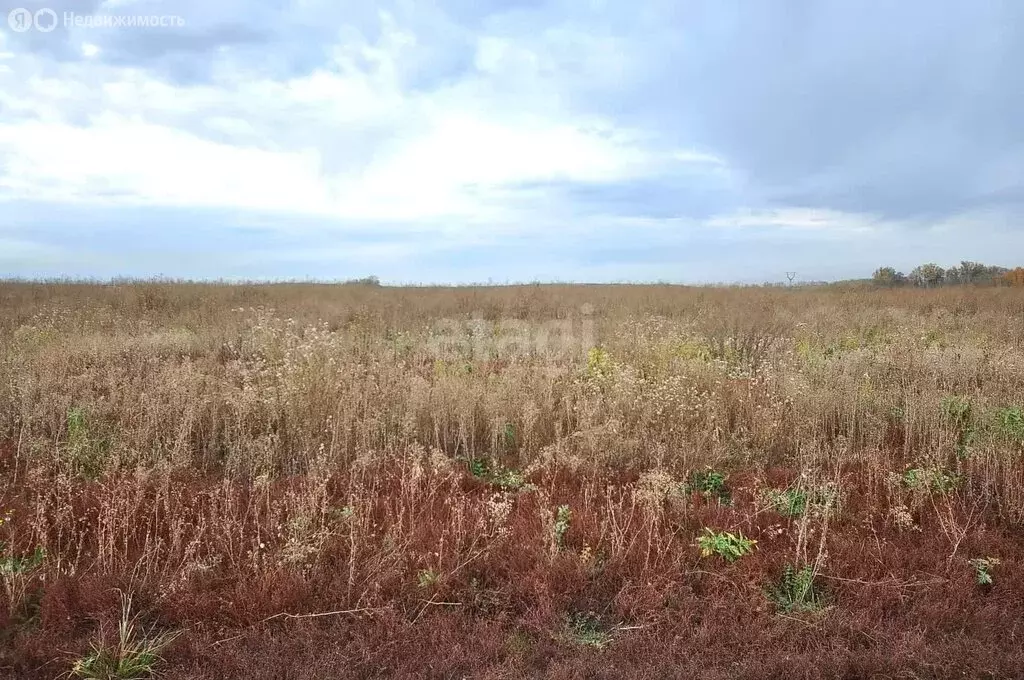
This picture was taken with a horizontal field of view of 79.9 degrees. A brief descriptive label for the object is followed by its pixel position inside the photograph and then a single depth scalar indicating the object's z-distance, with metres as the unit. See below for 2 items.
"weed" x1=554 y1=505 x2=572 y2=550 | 3.63
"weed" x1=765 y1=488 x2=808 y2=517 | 4.05
